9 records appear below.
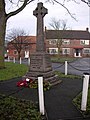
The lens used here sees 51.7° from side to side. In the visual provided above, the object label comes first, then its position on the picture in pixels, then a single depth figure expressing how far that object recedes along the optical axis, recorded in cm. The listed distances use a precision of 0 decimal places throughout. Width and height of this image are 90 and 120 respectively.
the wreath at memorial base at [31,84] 414
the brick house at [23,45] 2189
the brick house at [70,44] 2780
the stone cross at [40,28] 512
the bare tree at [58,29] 2296
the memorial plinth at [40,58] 484
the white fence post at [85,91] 282
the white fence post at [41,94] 270
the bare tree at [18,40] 2141
